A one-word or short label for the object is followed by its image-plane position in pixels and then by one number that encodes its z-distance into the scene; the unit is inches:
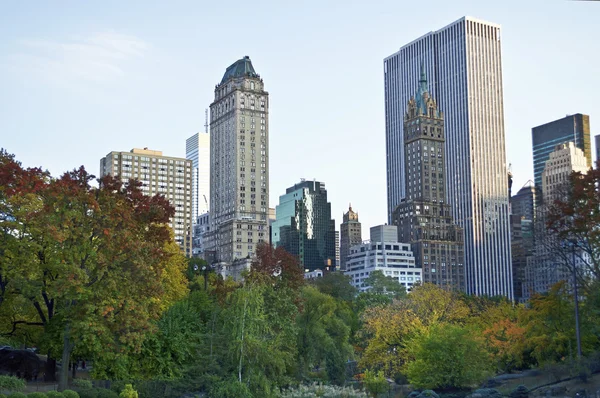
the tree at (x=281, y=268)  2723.7
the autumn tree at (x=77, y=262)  1817.2
